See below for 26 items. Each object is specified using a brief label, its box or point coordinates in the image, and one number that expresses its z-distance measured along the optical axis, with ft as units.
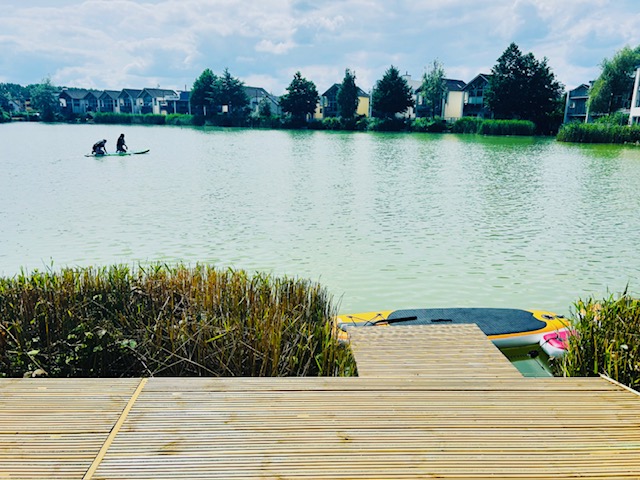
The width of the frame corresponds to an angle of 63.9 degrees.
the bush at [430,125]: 200.47
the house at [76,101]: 331.16
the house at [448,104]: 243.40
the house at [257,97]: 308.23
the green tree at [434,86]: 228.43
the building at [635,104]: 156.56
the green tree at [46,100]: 311.68
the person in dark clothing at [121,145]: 93.96
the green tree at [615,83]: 169.27
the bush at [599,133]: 135.50
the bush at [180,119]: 275.80
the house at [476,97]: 224.94
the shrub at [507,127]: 175.01
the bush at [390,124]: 215.92
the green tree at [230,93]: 271.69
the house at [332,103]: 276.55
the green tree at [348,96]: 240.12
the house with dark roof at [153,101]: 318.24
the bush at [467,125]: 181.84
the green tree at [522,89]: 193.16
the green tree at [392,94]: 224.53
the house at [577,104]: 208.74
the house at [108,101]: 325.21
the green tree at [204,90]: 284.28
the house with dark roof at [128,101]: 321.11
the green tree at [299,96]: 251.39
